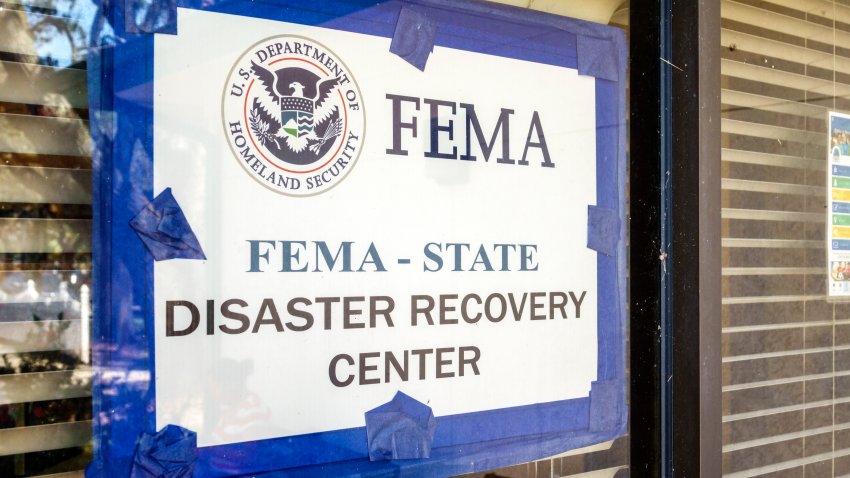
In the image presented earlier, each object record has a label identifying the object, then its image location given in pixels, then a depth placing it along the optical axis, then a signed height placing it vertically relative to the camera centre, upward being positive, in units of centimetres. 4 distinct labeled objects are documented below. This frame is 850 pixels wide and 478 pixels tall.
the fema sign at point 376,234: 93 +0
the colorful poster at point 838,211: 123 +3
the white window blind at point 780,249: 120 -2
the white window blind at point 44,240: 90 +0
